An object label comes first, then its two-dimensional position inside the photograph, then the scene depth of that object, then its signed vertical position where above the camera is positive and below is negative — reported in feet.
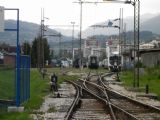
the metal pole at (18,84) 67.34 -3.64
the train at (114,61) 306.88 -2.65
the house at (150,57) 278.42 -0.03
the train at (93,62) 380.78 -3.95
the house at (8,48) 83.76 +1.24
